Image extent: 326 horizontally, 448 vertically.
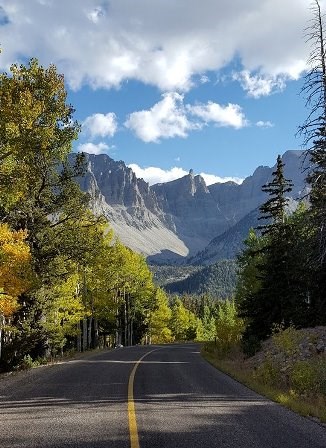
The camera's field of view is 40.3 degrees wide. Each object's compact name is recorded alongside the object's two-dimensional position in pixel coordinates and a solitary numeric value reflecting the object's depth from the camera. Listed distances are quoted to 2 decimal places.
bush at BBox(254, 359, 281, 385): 15.81
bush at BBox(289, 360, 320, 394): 13.71
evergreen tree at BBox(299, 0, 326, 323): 16.30
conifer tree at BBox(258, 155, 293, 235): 32.19
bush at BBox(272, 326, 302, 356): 18.48
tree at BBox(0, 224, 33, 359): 17.89
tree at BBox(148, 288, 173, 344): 73.81
